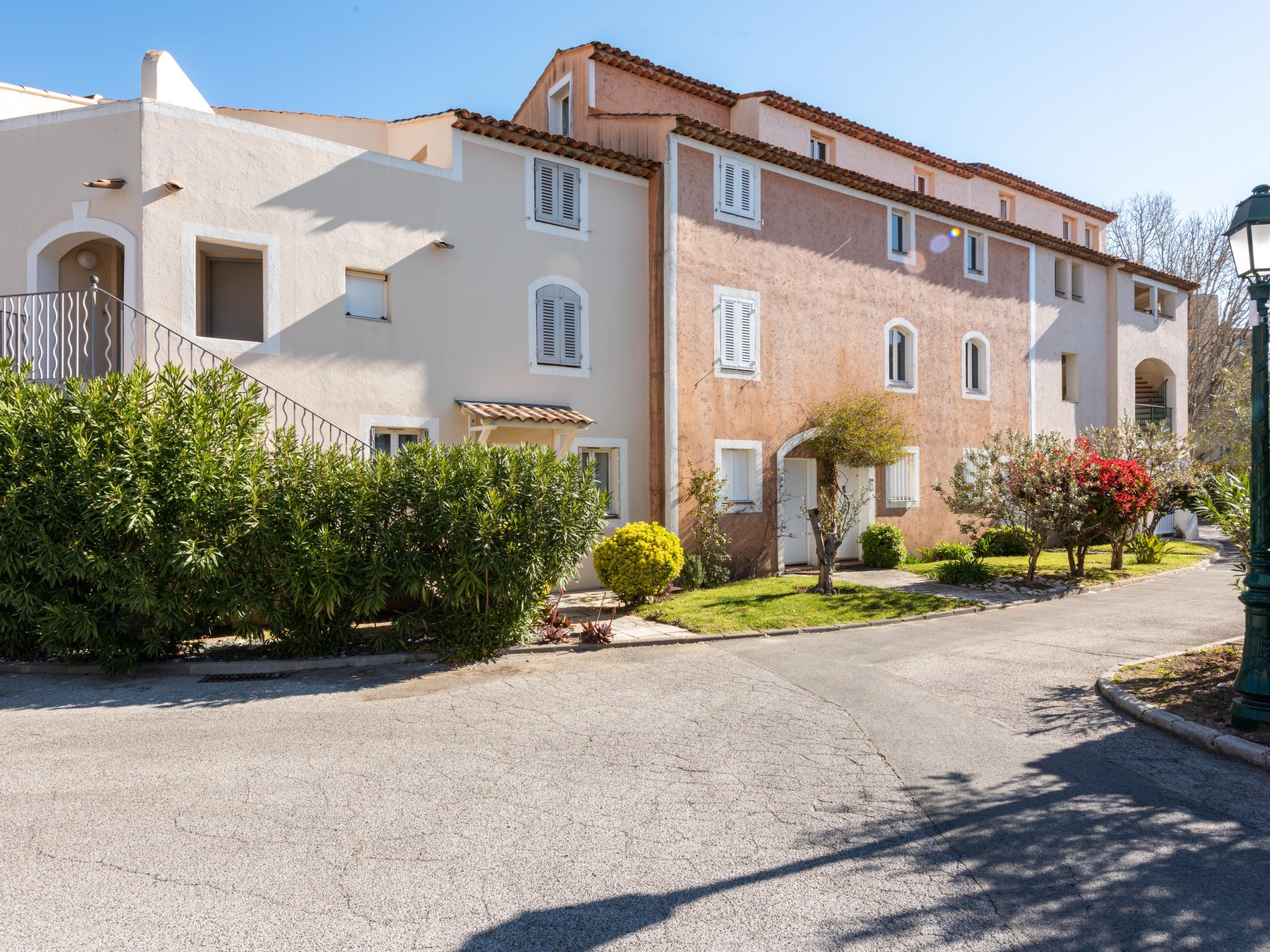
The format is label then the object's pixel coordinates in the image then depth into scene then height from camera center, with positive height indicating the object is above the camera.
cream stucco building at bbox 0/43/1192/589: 11.77 +4.16
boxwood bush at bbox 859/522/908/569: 18.47 -1.05
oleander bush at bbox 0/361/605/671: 8.59 -0.28
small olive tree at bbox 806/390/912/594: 17.48 +1.42
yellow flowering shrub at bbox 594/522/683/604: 13.14 -0.98
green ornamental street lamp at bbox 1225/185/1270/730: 6.71 +0.47
